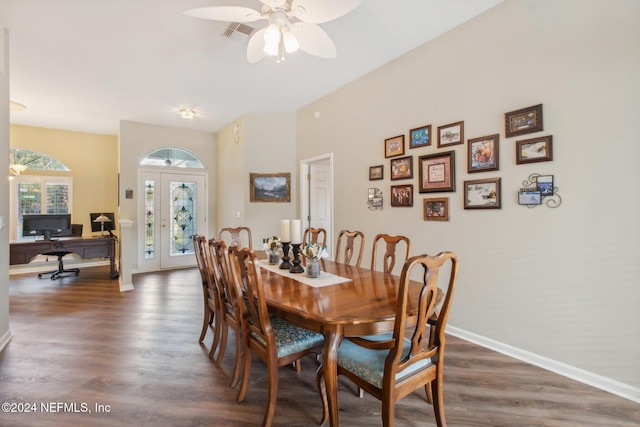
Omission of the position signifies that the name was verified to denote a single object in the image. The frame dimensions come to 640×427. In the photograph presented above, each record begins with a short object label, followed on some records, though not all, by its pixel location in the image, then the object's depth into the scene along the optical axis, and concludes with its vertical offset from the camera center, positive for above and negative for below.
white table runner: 1.94 -0.47
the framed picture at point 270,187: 4.98 +0.48
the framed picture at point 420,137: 2.94 +0.81
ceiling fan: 1.82 +1.33
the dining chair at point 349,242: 2.70 -0.27
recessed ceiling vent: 2.61 +1.73
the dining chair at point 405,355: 1.26 -0.74
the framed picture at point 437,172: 2.72 +0.41
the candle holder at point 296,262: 2.23 -0.38
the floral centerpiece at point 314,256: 2.01 -0.30
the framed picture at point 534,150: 2.12 +0.49
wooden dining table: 1.34 -0.48
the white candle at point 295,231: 2.21 -0.13
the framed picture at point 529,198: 2.19 +0.12
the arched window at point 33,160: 5.42 +1.07
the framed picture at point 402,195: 3.12 +0.21
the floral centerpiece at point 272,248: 2.47 -0.30
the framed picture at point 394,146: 3.20 +0.77
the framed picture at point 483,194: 2.42 +0.17
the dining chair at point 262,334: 1.53 -0.75
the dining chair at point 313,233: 3.19 -0.22
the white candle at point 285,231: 2.23 -0.14
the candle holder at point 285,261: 2.33 -0.40
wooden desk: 4.33 -0.53
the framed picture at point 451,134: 2.67 +0.76
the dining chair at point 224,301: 1.89 -0.63
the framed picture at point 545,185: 2.13 +0.21
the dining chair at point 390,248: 2.32 -0.29
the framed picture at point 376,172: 3.45 +0.51
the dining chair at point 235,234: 3.22 -0.23
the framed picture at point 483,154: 2.42 +0.52
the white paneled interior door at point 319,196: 4.88 +0.32
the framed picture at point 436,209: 2.79 +0.04
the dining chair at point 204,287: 2.48 -0.65
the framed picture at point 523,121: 2.18 +0.73
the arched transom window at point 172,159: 5.61 +1.15
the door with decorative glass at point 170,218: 5.58 -0.07
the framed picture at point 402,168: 3.12 +0.51
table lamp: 5.10 -0.08
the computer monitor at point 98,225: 5.34 -0.20
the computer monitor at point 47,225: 4.54 -0.17
